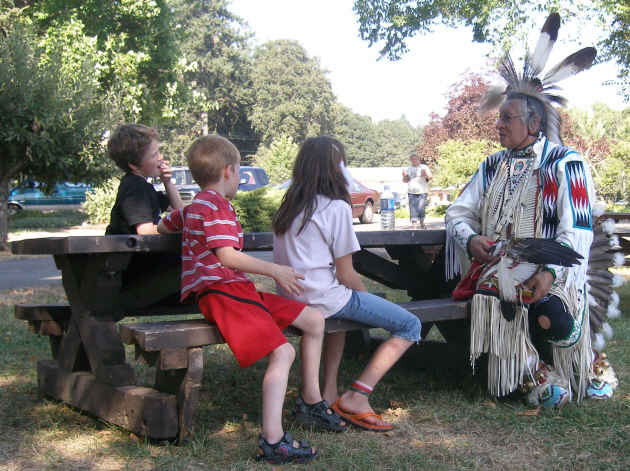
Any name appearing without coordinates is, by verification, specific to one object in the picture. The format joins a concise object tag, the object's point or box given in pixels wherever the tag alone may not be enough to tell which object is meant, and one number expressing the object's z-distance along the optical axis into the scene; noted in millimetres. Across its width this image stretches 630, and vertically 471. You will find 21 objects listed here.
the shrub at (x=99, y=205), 20844
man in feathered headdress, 3688
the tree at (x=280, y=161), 38688
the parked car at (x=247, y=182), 18516
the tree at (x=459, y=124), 30562
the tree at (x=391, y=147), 101938
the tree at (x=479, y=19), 13570
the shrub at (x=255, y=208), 13828
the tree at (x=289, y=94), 64062
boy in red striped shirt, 2887
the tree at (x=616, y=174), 31125
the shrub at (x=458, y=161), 23156
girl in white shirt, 3217
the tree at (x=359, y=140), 94938
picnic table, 2973
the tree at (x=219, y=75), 58750
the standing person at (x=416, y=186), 15656
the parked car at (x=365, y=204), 20422
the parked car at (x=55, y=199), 29250
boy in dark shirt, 3580
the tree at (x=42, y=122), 12391
